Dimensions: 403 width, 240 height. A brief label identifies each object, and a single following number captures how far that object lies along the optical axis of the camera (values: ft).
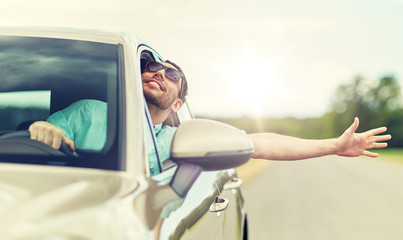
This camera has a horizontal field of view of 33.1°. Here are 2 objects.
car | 5.46
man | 10.66
